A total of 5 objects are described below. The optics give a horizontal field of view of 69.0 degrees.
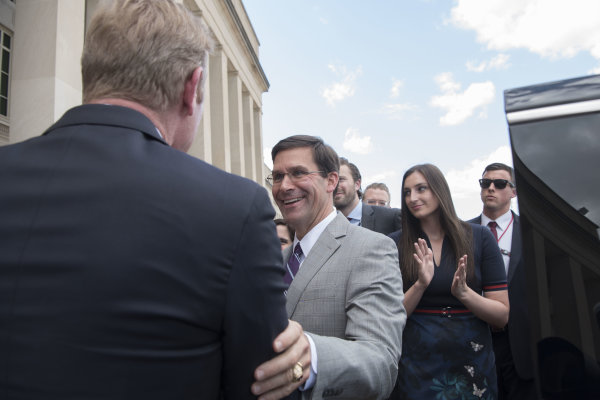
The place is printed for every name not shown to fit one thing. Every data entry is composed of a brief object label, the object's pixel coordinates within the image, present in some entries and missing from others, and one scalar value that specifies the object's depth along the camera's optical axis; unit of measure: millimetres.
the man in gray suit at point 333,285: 1513
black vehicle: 1247
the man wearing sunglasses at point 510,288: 2328
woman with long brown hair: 2793
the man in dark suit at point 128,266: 861
